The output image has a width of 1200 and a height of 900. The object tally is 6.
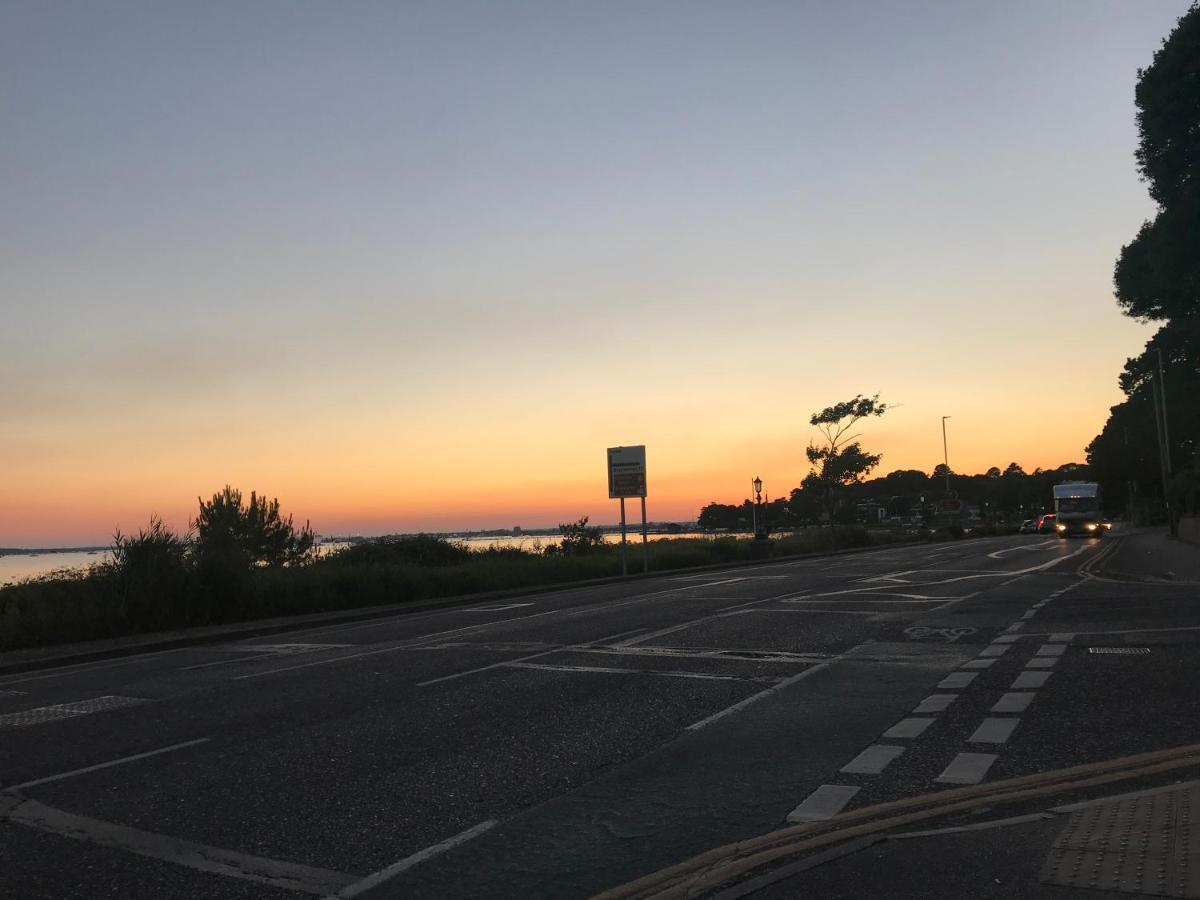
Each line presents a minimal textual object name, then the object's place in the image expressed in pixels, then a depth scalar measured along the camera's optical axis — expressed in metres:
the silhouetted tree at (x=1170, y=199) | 33.88
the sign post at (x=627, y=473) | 36.00
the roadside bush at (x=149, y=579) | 18.56
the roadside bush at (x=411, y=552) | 35.12
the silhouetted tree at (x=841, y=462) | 62.81
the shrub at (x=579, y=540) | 43.47
